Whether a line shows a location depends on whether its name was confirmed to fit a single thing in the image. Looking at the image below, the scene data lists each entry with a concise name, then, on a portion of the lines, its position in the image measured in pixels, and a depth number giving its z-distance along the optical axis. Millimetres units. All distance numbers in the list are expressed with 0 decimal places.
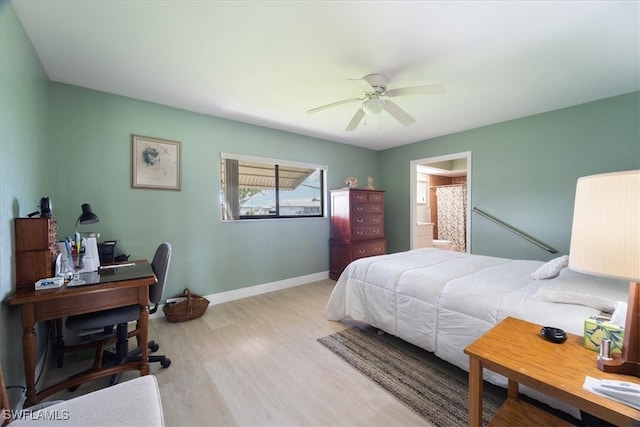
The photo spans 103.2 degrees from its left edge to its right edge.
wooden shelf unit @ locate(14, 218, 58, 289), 1487
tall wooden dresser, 4116
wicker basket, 2703
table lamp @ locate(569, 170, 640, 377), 719
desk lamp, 2012
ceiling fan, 2236
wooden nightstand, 798
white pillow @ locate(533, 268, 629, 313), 1358
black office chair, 1619
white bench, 849
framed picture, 2740
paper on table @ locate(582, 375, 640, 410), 768
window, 3453
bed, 1424
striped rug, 1510
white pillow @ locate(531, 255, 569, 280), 1843
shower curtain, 6148
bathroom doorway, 6062
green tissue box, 967
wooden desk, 1387
